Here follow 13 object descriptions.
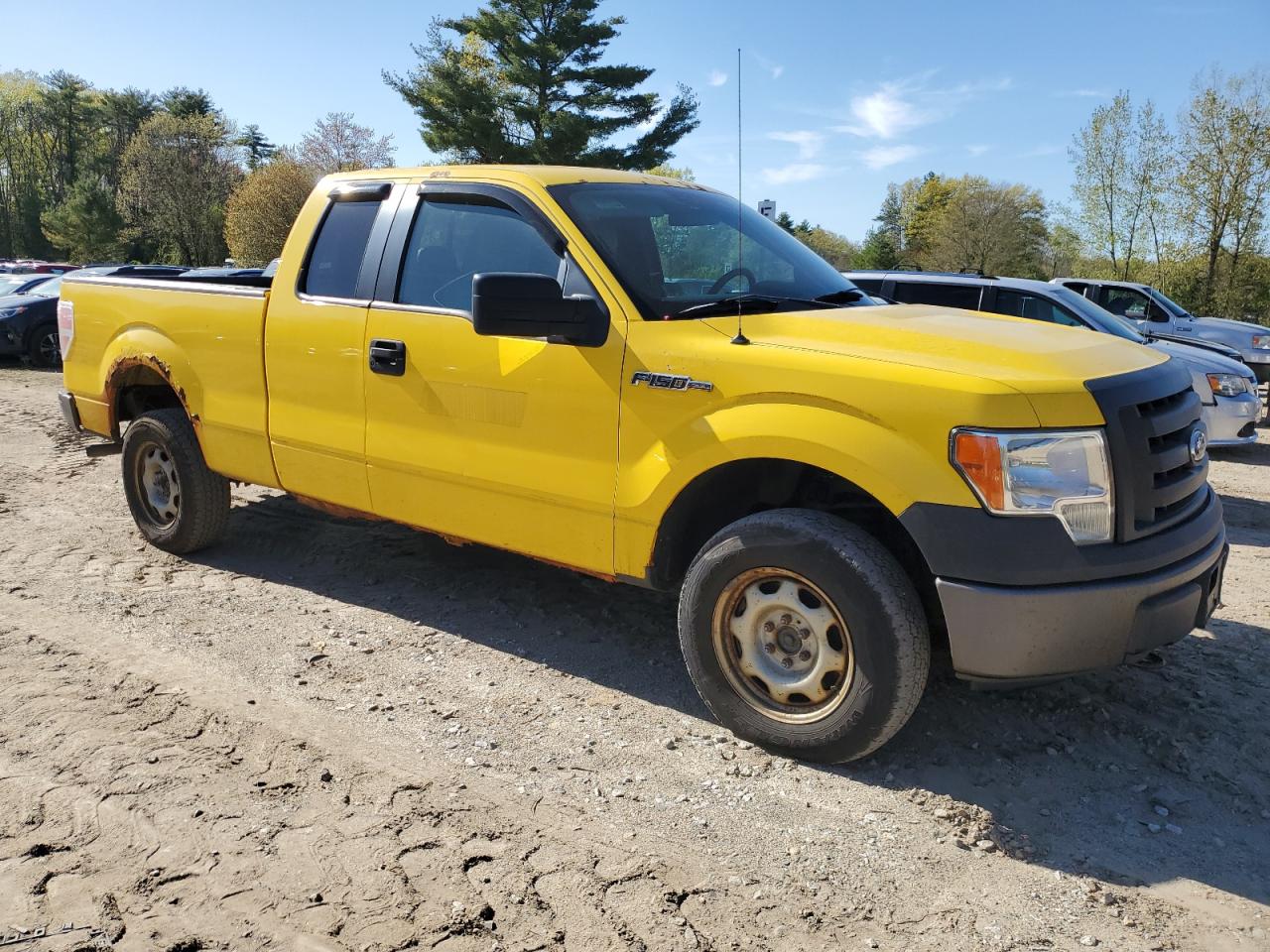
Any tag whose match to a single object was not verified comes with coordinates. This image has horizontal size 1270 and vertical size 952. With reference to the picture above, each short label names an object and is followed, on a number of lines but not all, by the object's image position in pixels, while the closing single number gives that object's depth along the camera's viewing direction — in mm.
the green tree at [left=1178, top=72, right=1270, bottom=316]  28656
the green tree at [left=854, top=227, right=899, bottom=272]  56922
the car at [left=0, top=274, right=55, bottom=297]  18047
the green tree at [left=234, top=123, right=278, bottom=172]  77375
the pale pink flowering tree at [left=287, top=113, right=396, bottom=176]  55719
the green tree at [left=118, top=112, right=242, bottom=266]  55156
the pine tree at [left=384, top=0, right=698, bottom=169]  37438
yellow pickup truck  2982
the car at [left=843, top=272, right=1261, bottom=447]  9008
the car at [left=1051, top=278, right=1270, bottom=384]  14891
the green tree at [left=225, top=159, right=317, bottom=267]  45312
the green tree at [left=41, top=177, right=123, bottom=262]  59188
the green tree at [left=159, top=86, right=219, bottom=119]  69025
